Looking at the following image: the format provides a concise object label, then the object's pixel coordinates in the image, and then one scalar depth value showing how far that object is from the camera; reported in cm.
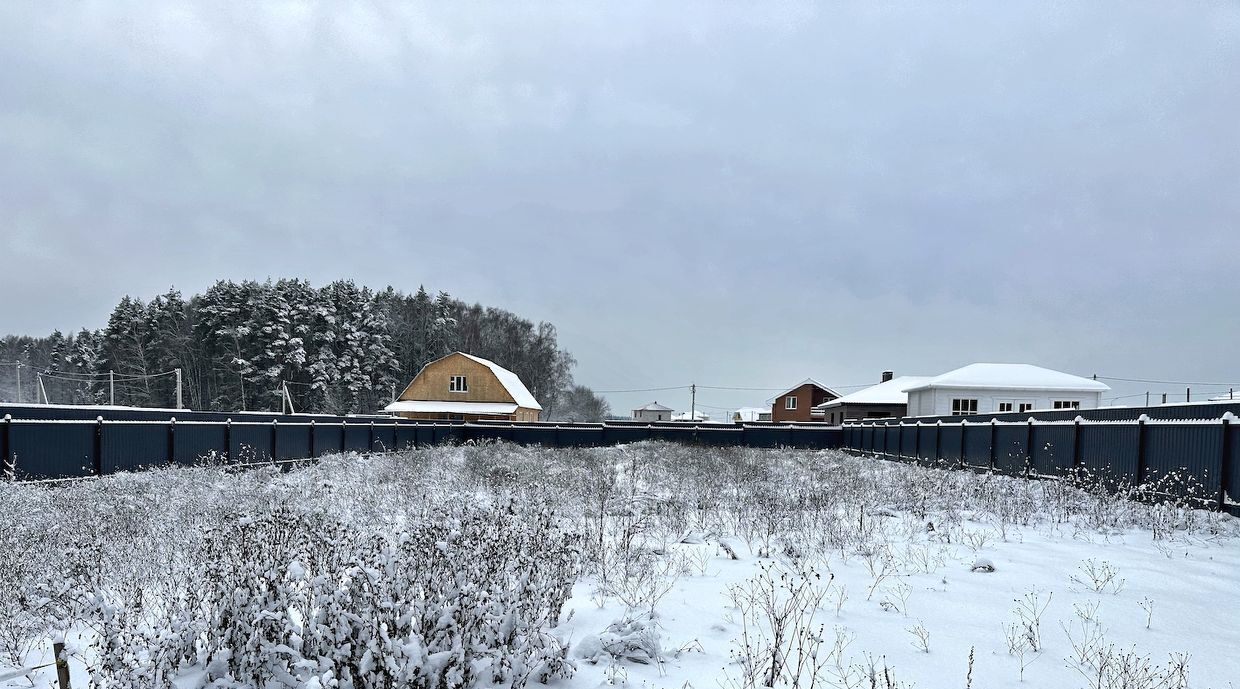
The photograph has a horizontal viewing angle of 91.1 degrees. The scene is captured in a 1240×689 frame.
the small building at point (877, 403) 4203
